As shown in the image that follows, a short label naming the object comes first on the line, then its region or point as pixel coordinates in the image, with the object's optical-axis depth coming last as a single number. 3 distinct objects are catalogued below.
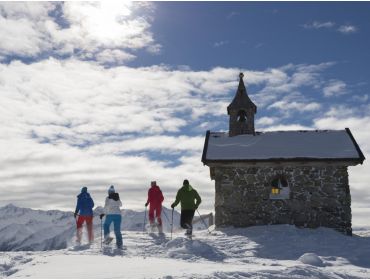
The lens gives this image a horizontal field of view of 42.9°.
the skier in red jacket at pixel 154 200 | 18.02
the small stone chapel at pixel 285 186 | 19.70
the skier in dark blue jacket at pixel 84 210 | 16.72
